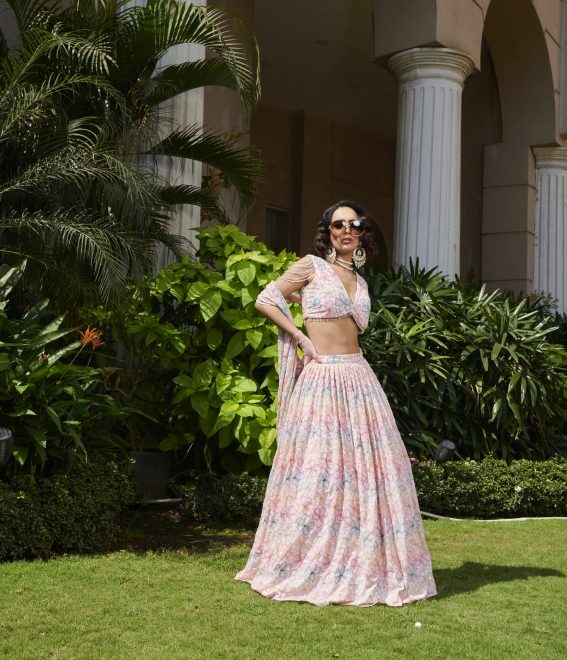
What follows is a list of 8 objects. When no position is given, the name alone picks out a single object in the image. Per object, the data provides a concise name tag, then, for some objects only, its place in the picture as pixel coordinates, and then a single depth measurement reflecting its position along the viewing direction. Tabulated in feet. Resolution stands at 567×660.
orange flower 17.87
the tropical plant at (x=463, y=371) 26.23
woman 14.58
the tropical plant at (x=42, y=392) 17.21
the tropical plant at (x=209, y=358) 21.57
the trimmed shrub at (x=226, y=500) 21.85
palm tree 18.49
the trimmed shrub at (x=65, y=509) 16.79
